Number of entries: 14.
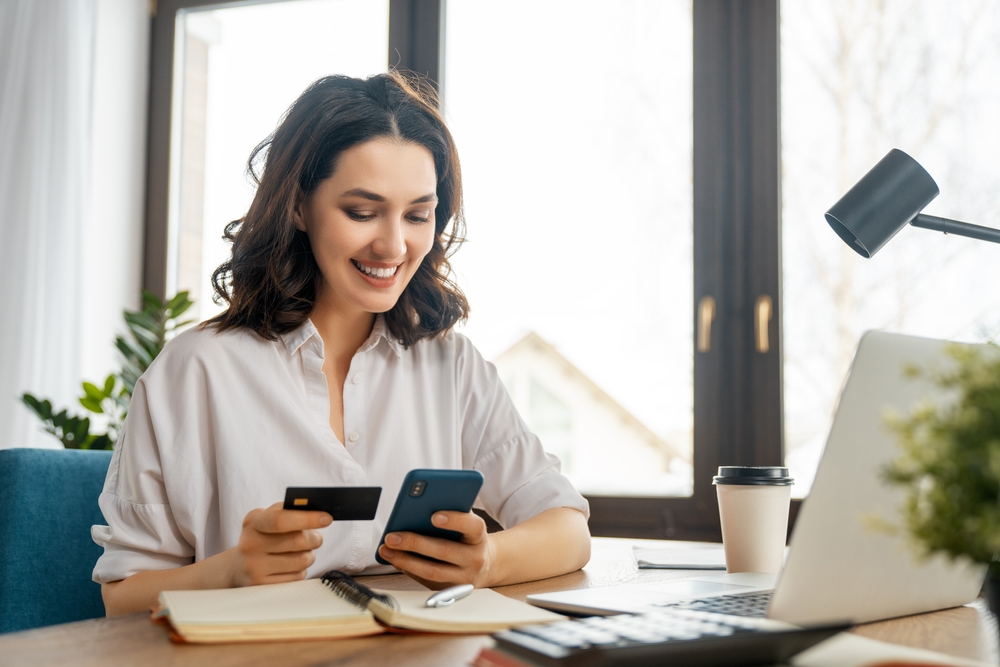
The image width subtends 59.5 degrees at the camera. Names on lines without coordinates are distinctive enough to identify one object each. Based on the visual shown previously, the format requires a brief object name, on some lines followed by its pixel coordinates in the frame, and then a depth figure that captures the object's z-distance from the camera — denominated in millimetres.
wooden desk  677
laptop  679
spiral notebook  741
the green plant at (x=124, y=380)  2373
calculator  542
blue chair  1230
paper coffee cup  1156
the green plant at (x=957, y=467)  464
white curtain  2744
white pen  837
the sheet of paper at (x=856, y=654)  609
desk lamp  1052
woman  1181
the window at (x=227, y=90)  3016
